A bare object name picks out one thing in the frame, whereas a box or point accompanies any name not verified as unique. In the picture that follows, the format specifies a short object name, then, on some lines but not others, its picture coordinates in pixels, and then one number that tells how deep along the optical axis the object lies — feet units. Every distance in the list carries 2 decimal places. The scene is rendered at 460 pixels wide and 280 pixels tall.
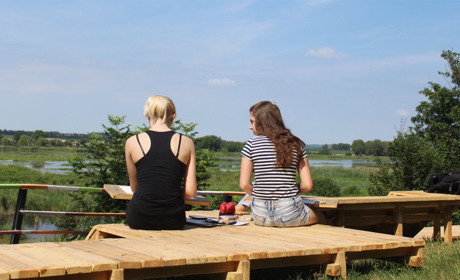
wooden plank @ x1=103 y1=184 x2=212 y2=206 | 16.52
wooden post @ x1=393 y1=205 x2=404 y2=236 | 21.47
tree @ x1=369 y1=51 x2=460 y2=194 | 42.80
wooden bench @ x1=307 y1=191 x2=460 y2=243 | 19.56
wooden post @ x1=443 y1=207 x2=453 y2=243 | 23.63
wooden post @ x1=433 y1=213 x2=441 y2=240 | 24.95
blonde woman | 15.24
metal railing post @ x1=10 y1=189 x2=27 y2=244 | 19.67
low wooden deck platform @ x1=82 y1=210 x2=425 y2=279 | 12.05
